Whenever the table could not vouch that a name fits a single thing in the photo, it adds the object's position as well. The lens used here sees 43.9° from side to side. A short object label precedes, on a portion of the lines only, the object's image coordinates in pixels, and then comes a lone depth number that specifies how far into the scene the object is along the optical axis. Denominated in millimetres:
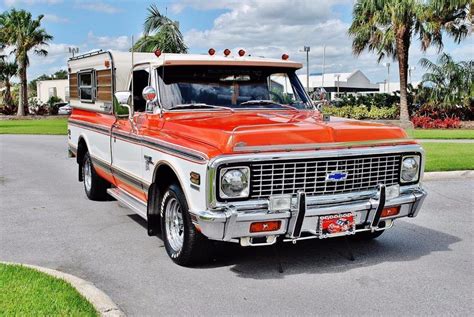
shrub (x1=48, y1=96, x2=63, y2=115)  49653
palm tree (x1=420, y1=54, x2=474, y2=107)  27812
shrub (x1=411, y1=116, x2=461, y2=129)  26328
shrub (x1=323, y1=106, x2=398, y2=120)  30844
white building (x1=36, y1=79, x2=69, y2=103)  71762
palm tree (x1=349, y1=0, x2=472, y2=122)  26094
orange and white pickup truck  5105
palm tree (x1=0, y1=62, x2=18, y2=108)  50906
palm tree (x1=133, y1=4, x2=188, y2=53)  21688
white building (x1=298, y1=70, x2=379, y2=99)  58938
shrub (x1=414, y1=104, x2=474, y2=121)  28094
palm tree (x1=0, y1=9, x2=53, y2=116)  46062
